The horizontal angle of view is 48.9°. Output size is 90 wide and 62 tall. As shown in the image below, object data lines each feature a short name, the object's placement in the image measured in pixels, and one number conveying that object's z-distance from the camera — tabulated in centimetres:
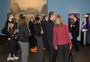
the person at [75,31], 461
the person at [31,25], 496
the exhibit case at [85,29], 563
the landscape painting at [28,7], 786
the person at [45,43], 437
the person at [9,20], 376
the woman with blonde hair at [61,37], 238
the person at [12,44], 365
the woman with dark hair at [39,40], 347
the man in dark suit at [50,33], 285
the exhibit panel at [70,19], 665
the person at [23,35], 287
